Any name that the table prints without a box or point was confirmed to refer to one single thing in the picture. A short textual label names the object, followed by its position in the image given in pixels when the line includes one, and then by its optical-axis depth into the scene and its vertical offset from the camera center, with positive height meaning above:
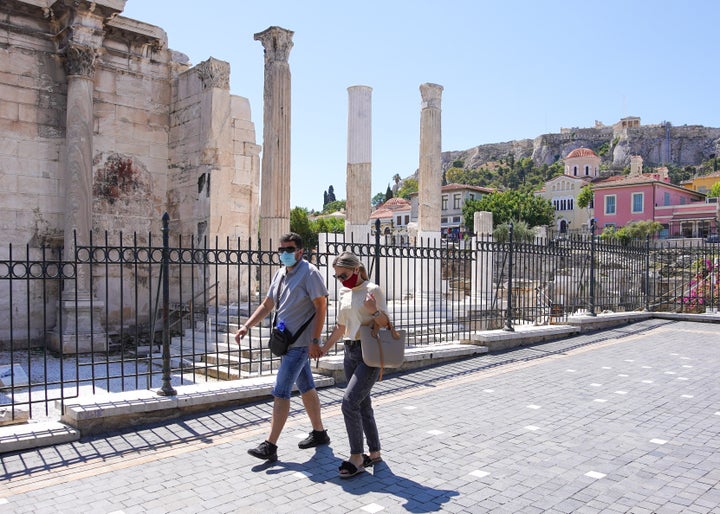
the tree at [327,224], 64.46 +2.38
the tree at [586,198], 78.38 +6.21
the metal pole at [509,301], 10.72 -1.05
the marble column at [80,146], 11.30 +1.89
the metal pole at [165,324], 6.37 -0.86
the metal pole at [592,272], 13.38 -0.60
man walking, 5.02 -0.68
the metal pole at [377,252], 8.55 -0.10
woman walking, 4.73 -0.94
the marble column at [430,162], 18.00 +2.53
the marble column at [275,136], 13.85 +2.55
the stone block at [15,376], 7.78 -1.76
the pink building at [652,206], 58.59 +4.11
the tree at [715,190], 72.02 +6.78
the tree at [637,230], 52.94 +1.40
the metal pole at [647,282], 15.88 -0.98
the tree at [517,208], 66.44 +4.15
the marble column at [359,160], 17.06 +2.45
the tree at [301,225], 50.72 +1.76
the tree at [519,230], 51.76 +1.34
